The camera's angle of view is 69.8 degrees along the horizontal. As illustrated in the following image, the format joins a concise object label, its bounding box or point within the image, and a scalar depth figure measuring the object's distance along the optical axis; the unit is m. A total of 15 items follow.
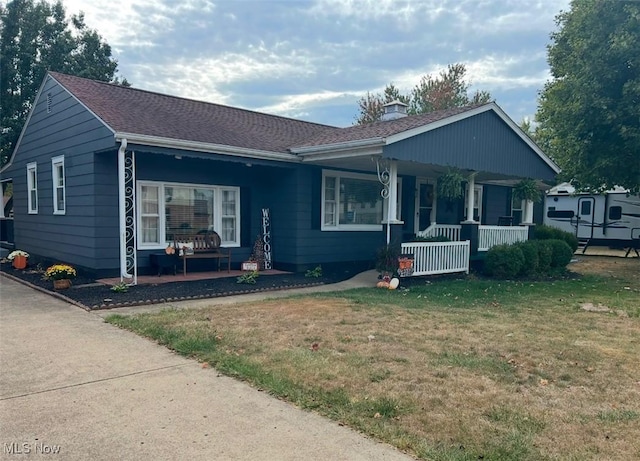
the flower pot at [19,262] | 11.55
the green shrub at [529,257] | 11.80
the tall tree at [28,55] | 18.86
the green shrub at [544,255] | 12.27
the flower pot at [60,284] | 8.41
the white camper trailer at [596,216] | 20.48
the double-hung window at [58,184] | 10.84
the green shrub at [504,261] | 11.37
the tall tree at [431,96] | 32.91
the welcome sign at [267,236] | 11.59
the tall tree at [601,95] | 11.78
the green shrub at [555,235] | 16.48
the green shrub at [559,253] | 12.77
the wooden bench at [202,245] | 10.17
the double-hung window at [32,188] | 12.46
